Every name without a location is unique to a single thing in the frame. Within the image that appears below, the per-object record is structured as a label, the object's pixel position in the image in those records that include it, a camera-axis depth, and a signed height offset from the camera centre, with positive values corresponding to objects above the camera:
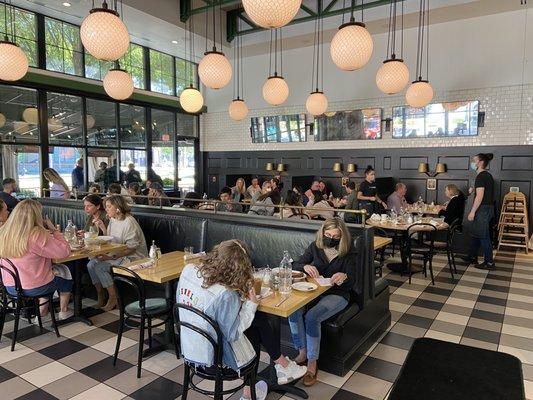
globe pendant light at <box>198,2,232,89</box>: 4.52 +1.30
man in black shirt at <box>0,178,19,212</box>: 6.12 -0.27
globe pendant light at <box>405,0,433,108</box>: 6.41 +2.35
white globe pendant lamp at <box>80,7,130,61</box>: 3.28 +1.27
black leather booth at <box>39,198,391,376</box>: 3.13 -0.75
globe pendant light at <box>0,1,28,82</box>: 4.44 +1.38
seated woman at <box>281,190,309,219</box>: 5.70 -0.36
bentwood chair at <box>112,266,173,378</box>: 2.94 -1.12
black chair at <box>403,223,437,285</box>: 5.49 -1.06
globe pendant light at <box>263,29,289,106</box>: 5.77 +1.33
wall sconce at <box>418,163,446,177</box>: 8.30 +0.17
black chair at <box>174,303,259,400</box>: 2.11 -1.16
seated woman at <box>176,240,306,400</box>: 2.16 -0.71
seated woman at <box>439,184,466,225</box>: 6.31 -0.49
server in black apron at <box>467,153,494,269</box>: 6.08 -0.55
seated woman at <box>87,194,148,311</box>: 4.28 -0.82
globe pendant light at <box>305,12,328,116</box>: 7.39 +2.70
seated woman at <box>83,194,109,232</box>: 4.78 -0.43
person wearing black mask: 2.96 -0.82
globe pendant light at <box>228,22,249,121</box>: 7.76 +2.80
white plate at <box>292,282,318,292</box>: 2.76 -0.82
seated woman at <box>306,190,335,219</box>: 6.29 -0.45
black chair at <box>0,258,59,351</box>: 3.37 -1.19
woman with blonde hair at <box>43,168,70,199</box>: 7.21 -0.13
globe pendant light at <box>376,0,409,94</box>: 4.92 +1.32
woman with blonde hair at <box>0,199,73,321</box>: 3.28 -0.64
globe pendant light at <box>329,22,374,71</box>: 3.62 +1.28
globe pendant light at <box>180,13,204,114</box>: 5.97 +1.23
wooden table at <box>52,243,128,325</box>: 3.90 -0.92
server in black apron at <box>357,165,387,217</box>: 7.36 -0.34
